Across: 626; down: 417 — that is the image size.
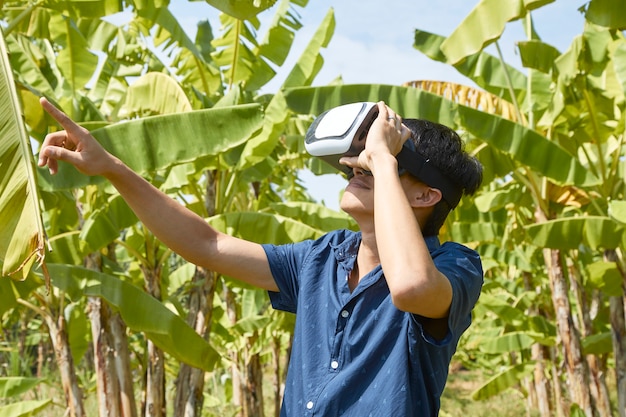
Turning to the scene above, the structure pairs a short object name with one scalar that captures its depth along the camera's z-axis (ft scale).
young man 6.70
